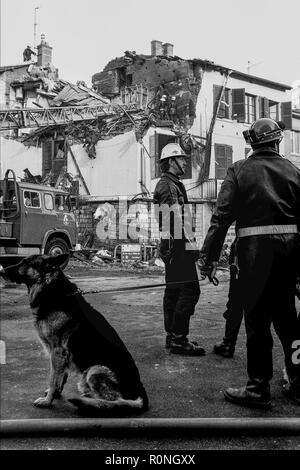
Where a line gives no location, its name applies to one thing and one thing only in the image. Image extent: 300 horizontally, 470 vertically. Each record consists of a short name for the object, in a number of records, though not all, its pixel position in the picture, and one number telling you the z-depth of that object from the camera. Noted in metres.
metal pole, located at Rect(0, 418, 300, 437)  1.98
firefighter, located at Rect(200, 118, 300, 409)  2.30
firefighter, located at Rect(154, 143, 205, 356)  3.12
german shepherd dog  2.16
